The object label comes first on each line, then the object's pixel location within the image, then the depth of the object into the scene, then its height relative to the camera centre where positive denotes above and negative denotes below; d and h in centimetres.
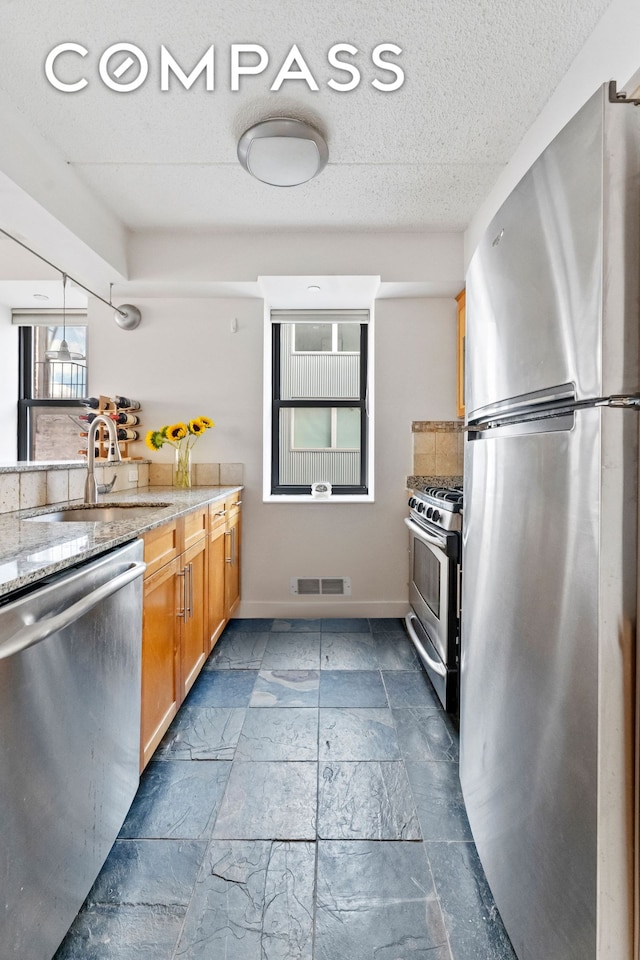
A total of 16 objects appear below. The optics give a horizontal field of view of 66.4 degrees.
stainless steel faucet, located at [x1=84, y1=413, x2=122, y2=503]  215 +4
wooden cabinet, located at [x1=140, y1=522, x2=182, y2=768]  160 -59
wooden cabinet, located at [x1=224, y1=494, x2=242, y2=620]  298 -54
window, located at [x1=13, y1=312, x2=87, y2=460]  376 +62
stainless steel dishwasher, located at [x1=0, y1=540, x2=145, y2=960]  85 -56
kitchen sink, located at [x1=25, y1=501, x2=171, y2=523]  212 -19
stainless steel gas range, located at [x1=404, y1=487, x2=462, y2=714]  212 -55
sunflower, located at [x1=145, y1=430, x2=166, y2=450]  308 +20
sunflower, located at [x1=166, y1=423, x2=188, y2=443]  304 +25
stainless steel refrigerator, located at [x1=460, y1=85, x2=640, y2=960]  73 -12
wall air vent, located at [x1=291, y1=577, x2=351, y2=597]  339 -79
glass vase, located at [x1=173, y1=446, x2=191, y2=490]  321 +1
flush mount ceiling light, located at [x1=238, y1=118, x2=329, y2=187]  198 +136
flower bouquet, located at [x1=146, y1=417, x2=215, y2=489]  305 +21
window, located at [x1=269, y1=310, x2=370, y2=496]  372 +50
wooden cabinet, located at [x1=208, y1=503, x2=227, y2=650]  257 -54
